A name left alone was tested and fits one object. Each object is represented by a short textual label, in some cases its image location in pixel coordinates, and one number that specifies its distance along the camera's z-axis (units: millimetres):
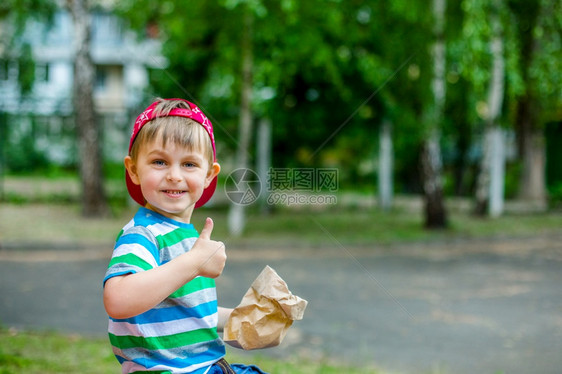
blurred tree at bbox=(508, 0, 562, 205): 9344
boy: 1467
